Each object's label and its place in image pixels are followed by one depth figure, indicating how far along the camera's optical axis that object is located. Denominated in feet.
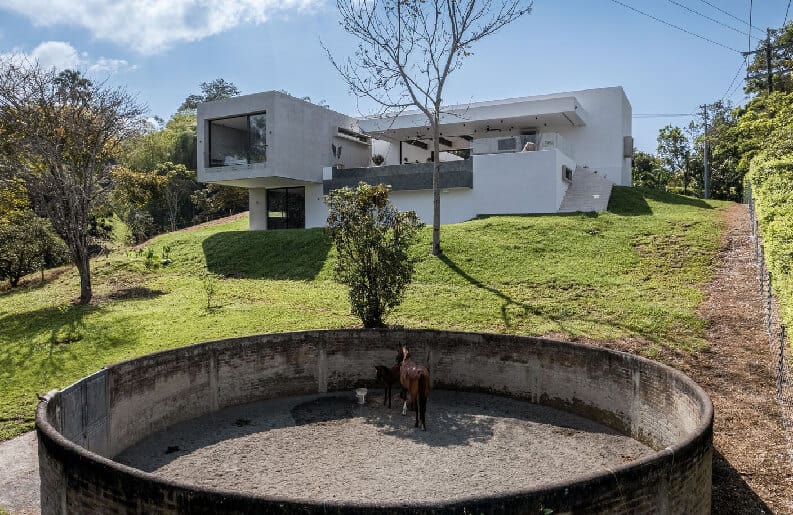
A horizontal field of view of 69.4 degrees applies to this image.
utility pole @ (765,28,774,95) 106.83
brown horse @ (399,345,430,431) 32.71
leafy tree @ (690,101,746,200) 125.08
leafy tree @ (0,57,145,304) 60.54
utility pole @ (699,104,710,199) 127.75
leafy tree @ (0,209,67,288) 76.95
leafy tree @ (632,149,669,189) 149.69
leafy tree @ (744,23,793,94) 112.94
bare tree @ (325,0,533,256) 68.59
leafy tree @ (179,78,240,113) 259.80
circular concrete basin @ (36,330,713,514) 16.84
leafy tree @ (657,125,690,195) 150.00
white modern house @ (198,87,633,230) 86.43
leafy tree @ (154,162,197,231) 140.87
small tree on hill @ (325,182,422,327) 46.75
